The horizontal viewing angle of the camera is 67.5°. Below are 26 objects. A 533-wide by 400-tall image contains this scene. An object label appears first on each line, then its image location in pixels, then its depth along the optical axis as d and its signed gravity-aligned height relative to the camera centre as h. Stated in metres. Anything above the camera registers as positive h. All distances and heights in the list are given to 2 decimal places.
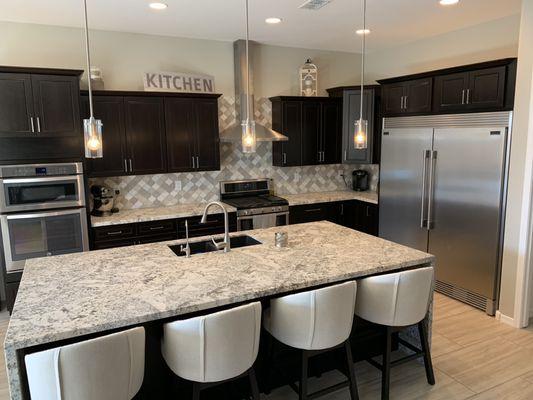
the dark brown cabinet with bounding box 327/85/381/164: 5.30 +0.36
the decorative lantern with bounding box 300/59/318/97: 5.39 +0.92
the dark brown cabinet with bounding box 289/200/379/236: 5.25 -0.91
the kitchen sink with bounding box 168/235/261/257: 3.05 -0.77
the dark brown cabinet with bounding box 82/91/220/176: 4.32 +0.18
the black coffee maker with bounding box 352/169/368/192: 5.95 -0.50
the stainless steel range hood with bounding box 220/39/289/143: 5.00 +0.87
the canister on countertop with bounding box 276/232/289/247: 3.03 -0.70
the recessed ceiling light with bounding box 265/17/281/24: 4.07 +1.31
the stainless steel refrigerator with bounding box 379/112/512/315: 3.75 -0.49
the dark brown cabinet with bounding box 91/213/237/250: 4.21 -0.91
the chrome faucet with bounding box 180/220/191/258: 2.84 -0.75
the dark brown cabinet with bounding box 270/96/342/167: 5.31 +0.24
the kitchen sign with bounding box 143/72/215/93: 4.65 +0.79
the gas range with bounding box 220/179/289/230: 4.82 -0.69
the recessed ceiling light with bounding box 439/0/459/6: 3.62 +1.30
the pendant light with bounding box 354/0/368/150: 3.01 +0.11
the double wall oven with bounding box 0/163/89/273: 3.78 -0.60
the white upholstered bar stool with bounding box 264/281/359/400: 2.18 -0.96
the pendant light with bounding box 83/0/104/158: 2.31 +0.07
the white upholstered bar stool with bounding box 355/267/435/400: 2.43 -0.96
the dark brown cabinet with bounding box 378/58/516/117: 3.61 +0.56
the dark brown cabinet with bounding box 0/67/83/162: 3.71 +0.33
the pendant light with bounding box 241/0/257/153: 2.80 +0.08
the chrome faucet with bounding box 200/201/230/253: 2.86 -0.71
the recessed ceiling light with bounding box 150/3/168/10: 3.57 +1.28
